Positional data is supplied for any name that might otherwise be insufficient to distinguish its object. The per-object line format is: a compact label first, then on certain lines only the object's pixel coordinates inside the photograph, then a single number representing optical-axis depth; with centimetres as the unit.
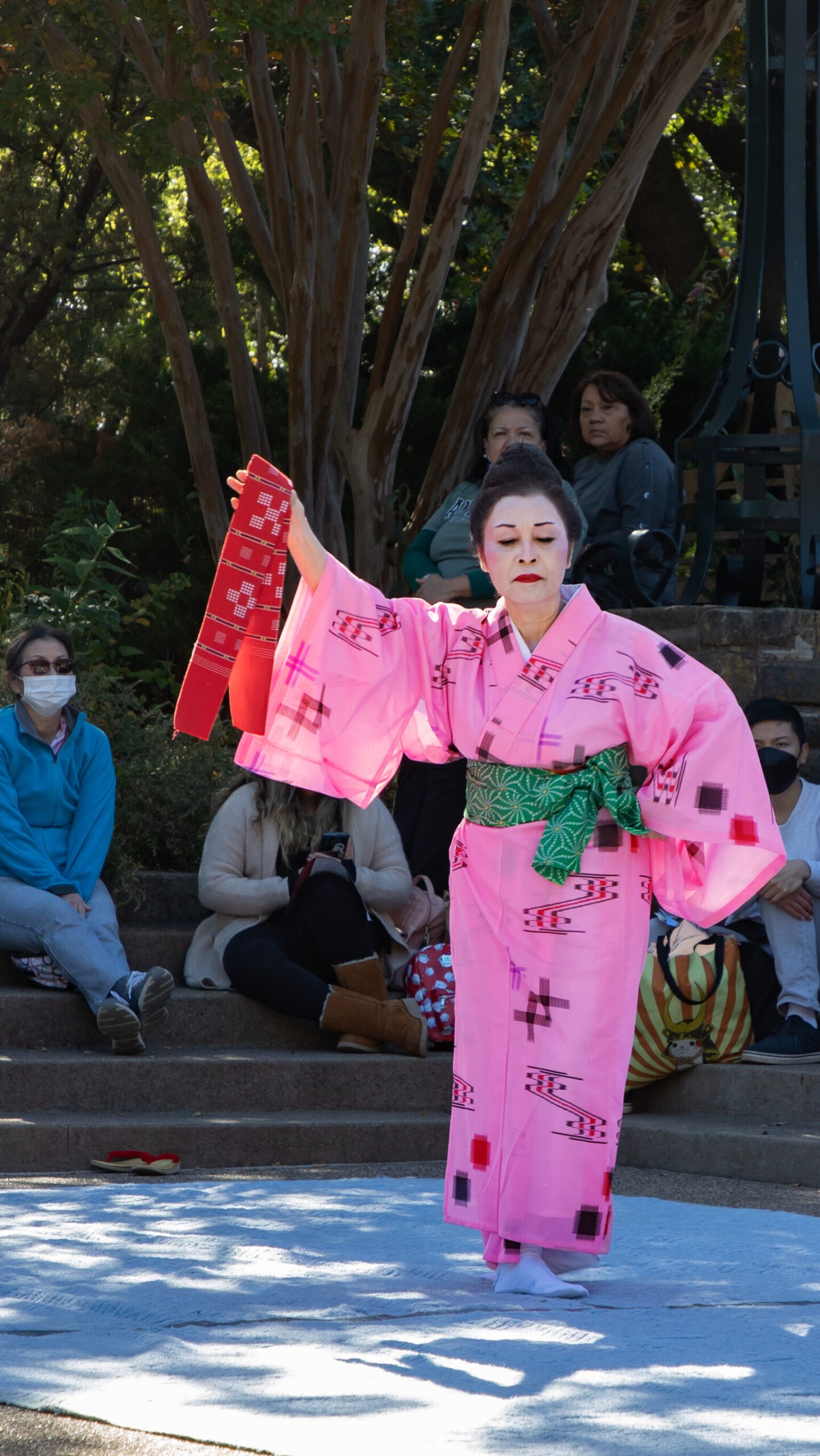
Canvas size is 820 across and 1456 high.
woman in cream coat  1055
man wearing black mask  977
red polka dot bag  1069
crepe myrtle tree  1484
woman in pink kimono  654
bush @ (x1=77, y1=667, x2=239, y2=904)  1285
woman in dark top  1230
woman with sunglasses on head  1148
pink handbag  1141
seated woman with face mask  1020
